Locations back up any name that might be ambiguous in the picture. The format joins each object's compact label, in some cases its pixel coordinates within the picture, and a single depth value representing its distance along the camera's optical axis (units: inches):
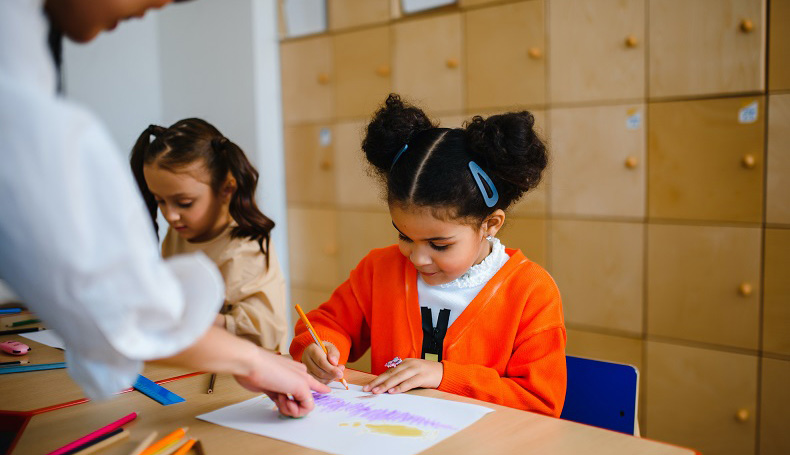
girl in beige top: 69.8
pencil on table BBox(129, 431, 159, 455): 34.4
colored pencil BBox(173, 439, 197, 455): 34.8
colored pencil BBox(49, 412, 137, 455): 35.2
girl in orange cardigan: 48.3
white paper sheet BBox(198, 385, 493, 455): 35.9
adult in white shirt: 22.8
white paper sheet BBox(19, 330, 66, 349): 60.7
